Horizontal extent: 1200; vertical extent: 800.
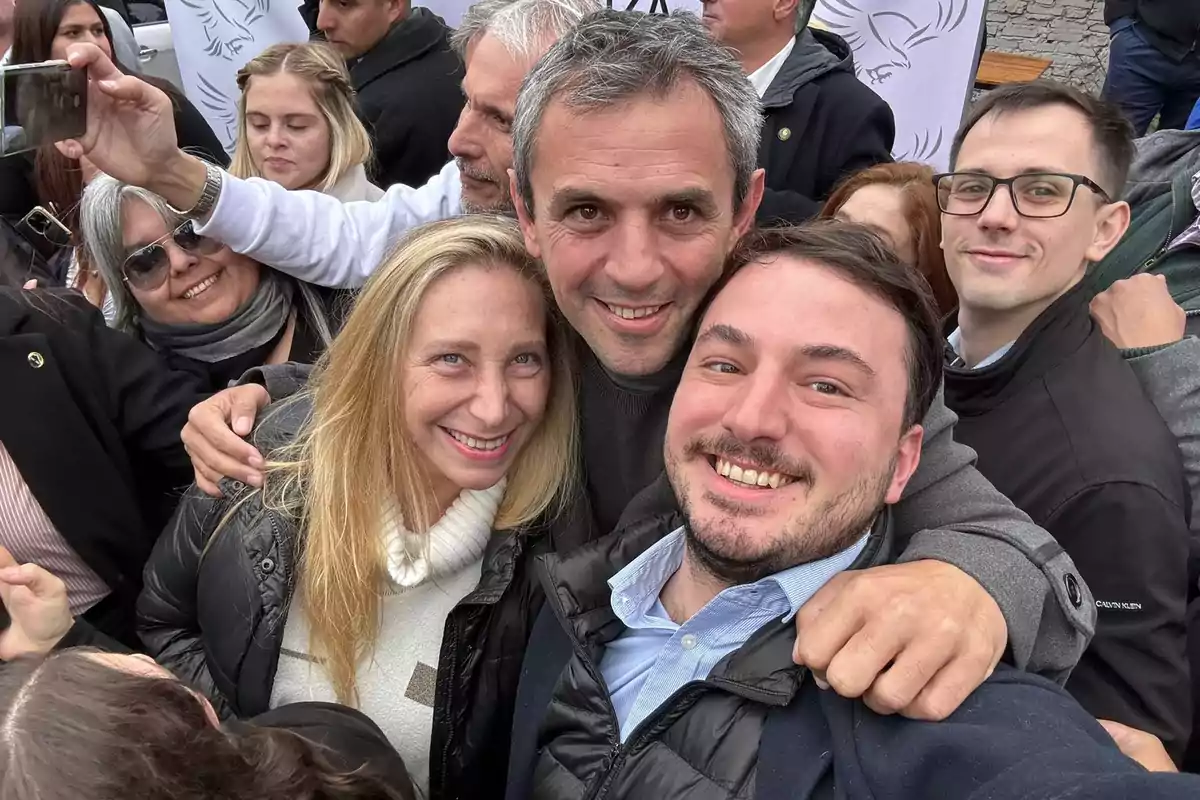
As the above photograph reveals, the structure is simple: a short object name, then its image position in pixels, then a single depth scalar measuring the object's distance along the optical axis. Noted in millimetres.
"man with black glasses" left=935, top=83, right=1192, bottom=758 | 1697
